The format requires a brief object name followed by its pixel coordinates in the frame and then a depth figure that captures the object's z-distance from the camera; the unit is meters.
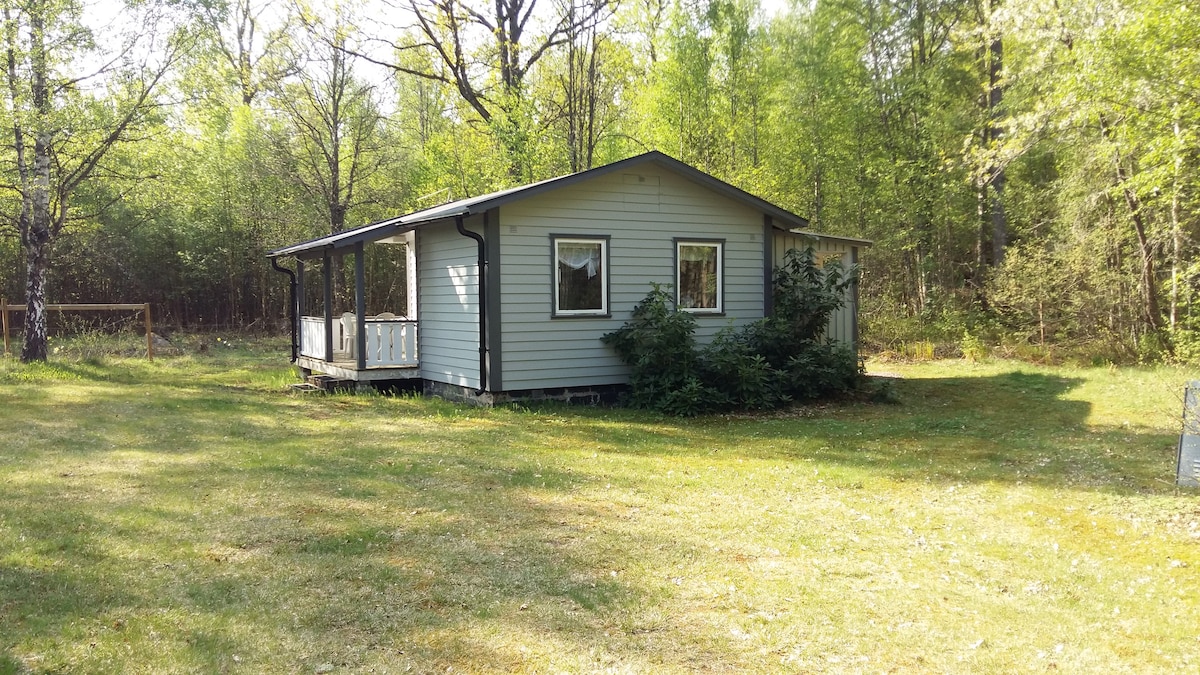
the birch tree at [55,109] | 13.36
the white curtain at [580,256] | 10.95
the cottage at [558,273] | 10.52
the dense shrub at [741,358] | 10.76
